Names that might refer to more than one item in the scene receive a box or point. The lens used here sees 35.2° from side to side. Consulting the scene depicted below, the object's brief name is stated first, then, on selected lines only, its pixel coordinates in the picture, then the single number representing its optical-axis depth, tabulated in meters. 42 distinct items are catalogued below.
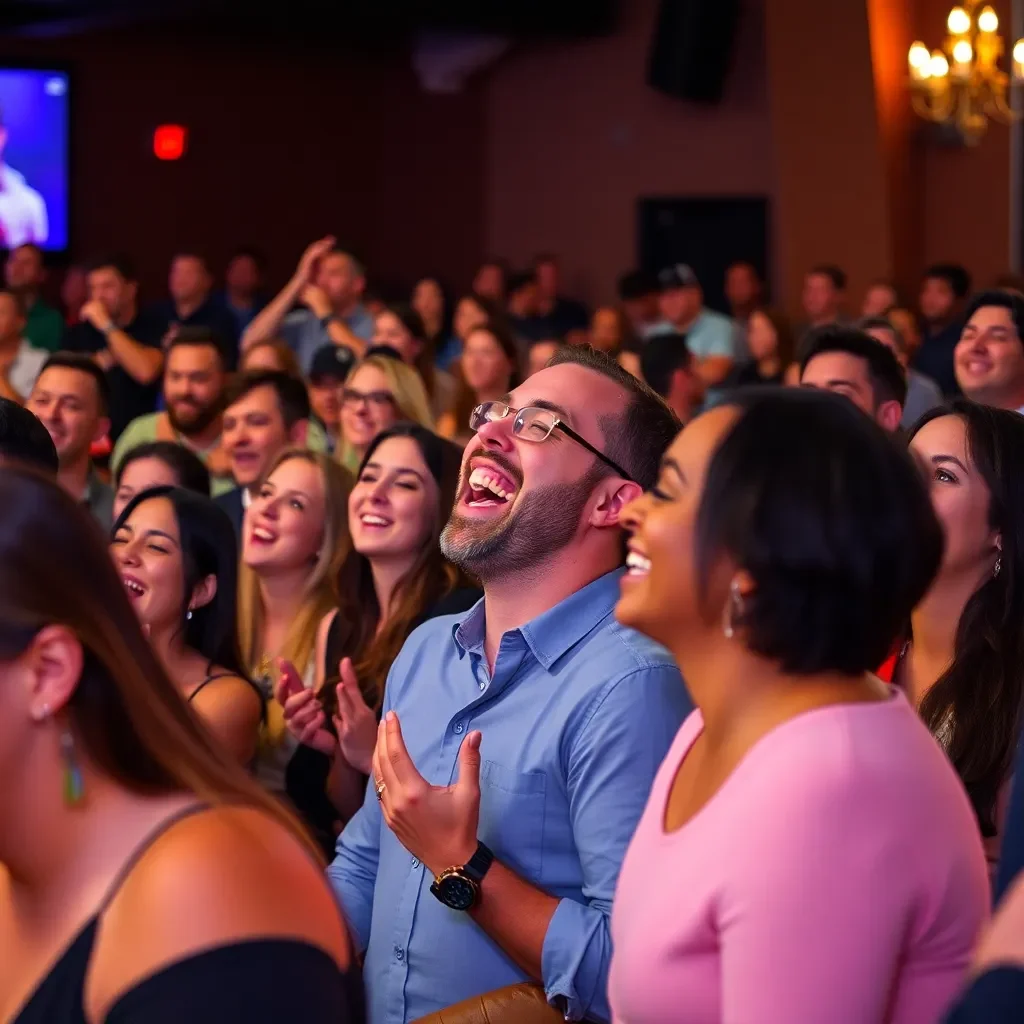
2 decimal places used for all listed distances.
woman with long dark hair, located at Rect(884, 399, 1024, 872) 2.26
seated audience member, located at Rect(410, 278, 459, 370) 9.65
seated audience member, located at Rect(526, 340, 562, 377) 6.57
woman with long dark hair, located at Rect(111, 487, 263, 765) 3.11
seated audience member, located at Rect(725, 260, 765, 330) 9.99
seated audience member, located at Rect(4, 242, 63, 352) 8.40
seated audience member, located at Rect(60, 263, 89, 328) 10.01
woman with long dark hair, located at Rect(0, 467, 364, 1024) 1.12
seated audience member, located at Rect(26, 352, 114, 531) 4.58
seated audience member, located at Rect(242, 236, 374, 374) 7.29
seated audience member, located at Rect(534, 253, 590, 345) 10.48
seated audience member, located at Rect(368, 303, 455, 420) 6.62
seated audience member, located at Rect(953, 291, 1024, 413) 4.61
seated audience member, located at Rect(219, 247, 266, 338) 9.80
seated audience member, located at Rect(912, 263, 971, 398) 9.13
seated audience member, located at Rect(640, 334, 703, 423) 5.97
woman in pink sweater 1.25
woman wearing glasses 4.91
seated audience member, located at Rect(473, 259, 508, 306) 10.28
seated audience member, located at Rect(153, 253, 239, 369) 8.14
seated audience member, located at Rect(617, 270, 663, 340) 9.80
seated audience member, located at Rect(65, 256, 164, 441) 6.87
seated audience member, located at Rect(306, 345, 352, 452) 6.22
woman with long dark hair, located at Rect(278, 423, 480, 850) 3.25
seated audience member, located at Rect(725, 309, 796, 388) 7.29
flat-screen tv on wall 10.49
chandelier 8.39
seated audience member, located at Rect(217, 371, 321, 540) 4.84
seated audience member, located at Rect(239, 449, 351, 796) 3.68
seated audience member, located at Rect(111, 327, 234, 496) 5.44
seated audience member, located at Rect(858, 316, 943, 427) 5.21
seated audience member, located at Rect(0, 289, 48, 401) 6.64
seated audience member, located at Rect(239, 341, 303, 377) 6.02
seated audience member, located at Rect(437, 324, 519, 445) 6.52
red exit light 11.30
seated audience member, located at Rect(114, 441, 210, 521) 4.05
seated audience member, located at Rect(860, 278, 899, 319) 8.54
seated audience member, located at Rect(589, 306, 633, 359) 8.88
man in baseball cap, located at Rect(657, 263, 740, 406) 8.56
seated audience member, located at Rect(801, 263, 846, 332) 8.84
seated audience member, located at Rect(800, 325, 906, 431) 4.11
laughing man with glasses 1.87
